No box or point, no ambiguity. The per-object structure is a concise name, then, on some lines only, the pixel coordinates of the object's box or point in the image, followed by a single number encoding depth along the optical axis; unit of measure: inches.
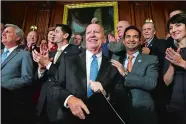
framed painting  102.0
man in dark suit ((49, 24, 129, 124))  43.0
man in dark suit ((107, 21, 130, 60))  60.0
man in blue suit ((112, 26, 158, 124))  51.2
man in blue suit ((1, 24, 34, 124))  51.1
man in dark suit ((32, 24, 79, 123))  56.8
